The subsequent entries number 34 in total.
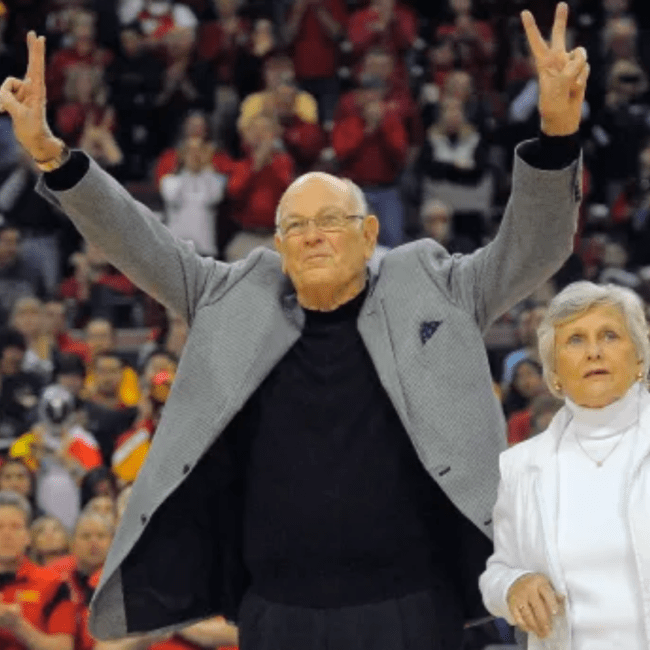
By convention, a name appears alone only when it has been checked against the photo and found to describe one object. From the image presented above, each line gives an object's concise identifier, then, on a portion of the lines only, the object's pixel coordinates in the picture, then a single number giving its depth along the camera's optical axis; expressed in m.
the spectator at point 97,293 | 12.77
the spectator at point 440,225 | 12.43
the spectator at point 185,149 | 12.88
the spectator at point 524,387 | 10.48
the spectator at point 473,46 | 14.56
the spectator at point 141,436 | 10.12
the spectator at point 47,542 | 8.63
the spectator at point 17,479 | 9.68
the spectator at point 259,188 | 12.61
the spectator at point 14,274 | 12.62
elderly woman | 4.28
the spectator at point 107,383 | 11.12
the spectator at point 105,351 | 11.39
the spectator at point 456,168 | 13.09
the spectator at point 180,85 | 14.04
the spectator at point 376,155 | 12.81
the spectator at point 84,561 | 8.11
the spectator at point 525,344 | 10.84
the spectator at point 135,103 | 14.11
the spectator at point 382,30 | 14.42
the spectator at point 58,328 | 12.16
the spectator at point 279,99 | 13.38
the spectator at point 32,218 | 12.99
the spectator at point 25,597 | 7.90
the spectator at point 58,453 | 9.97
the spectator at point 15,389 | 10.81
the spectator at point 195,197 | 12.84
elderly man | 4.81
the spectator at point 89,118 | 13.54
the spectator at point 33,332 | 11.87
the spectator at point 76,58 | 14.20
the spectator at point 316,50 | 14.55
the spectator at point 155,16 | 14.84
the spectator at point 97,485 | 9.42
